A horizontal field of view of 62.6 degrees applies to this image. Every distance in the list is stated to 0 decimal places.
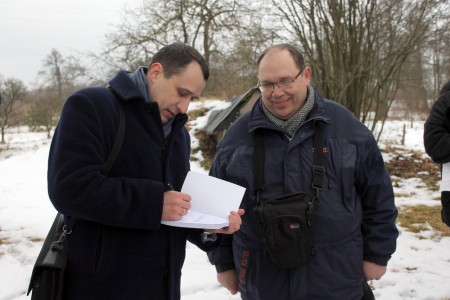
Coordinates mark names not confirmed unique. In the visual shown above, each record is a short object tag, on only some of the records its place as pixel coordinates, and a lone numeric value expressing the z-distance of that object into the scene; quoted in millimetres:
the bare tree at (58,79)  39344
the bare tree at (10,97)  25516
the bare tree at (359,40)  8445
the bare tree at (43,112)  30353
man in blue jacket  1885
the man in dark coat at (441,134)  2400
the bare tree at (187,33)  18297
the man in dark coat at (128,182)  1408
